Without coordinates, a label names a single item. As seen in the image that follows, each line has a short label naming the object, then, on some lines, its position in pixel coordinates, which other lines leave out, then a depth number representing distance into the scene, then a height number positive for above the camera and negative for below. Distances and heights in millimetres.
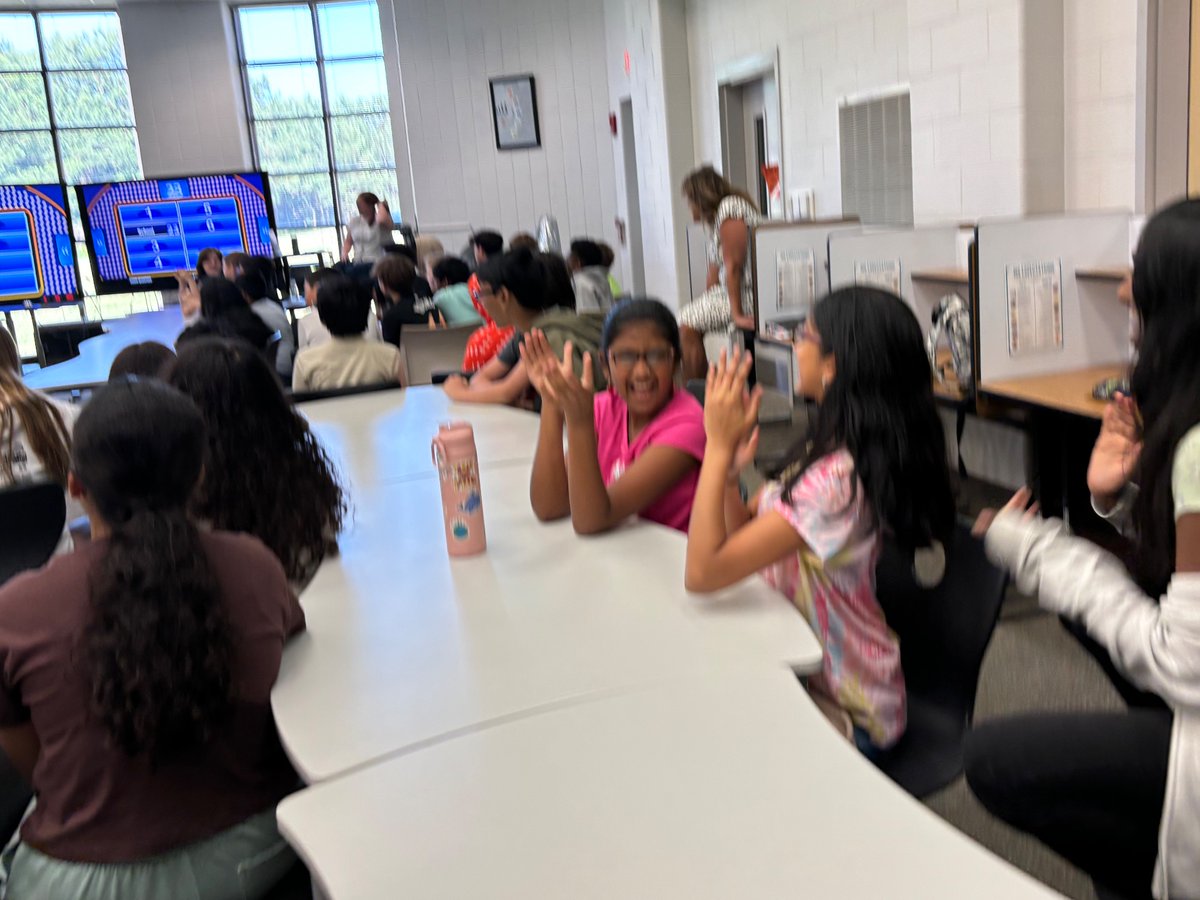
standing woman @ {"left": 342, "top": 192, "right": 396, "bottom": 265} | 8094 +214
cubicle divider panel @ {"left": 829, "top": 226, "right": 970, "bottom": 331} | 3848 -184
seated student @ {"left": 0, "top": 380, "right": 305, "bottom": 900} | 1161 -462
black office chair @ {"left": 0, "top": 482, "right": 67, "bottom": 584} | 1884 -434
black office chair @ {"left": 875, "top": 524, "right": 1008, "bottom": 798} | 1491 -653
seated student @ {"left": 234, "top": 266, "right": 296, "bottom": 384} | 5188 -195
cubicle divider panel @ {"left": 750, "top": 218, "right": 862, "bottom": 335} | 4566 -212
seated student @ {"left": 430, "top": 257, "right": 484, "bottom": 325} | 4848 -264
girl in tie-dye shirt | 1482 -400
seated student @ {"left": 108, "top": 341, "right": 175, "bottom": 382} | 2744 -223
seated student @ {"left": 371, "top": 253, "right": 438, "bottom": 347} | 4945 -232
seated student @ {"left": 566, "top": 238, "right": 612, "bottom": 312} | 5668 -227
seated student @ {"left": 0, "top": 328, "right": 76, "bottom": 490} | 2381 -354
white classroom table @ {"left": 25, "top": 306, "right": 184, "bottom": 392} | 4125 -346
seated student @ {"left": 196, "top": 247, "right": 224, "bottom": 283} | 6641 +35
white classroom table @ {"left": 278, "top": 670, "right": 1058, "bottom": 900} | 902 -551
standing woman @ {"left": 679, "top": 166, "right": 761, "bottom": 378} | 4793 -183
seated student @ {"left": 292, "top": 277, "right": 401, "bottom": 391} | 3611 -348
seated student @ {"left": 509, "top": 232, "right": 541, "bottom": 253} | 5609 +16
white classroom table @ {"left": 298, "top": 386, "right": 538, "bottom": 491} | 2512 -495
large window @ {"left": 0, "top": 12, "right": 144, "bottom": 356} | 10031 +1711
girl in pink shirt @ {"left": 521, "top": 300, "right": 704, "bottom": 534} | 1786 -368
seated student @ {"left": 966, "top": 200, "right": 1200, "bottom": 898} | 1154 -523
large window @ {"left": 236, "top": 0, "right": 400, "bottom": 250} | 10414 +1506
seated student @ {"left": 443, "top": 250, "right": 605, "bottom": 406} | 3115 -233
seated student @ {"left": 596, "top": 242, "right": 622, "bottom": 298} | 6262 -141
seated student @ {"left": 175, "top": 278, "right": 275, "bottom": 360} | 3879 -179
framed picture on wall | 9570 +1191
